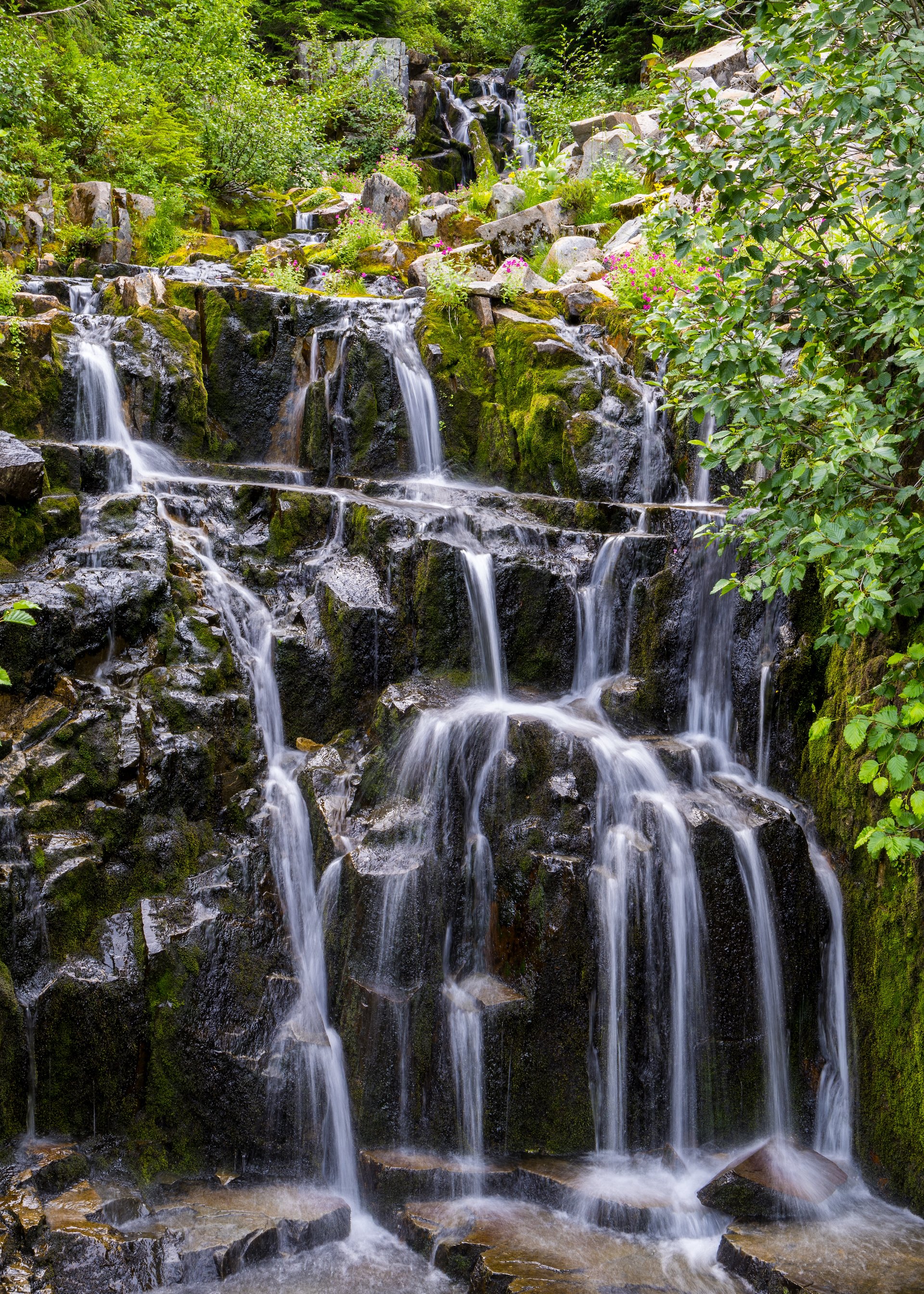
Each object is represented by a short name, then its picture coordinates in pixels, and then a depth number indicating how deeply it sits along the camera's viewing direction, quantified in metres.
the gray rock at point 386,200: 16.19
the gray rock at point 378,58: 21.92
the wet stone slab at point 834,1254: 4.85
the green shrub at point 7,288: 9.52
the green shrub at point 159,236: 13.50
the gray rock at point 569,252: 13.83
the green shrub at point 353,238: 13.78
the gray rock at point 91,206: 13.14
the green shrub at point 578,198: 15.45
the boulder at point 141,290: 10.72
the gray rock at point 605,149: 16.09
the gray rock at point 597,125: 17.16
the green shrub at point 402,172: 18.94
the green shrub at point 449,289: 11.02
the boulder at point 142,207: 13.66
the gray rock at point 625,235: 13.43
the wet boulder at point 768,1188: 5.51
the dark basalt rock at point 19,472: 7.50
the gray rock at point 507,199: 16.05
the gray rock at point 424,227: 15.62
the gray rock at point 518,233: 14.60
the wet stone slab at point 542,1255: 4.96
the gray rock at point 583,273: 12.90
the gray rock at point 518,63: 24.14
